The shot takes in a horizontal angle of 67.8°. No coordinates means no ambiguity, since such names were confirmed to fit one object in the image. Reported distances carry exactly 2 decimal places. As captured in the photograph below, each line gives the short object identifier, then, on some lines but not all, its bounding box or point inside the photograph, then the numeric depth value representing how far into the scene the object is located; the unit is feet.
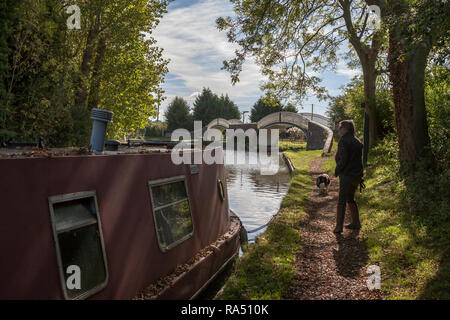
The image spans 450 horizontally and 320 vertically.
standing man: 17.13
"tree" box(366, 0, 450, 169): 19.15
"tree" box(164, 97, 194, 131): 197.47
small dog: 32.89
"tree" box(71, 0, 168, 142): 31.68
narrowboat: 7.89
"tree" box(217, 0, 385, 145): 34.04
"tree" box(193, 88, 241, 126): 217.56
